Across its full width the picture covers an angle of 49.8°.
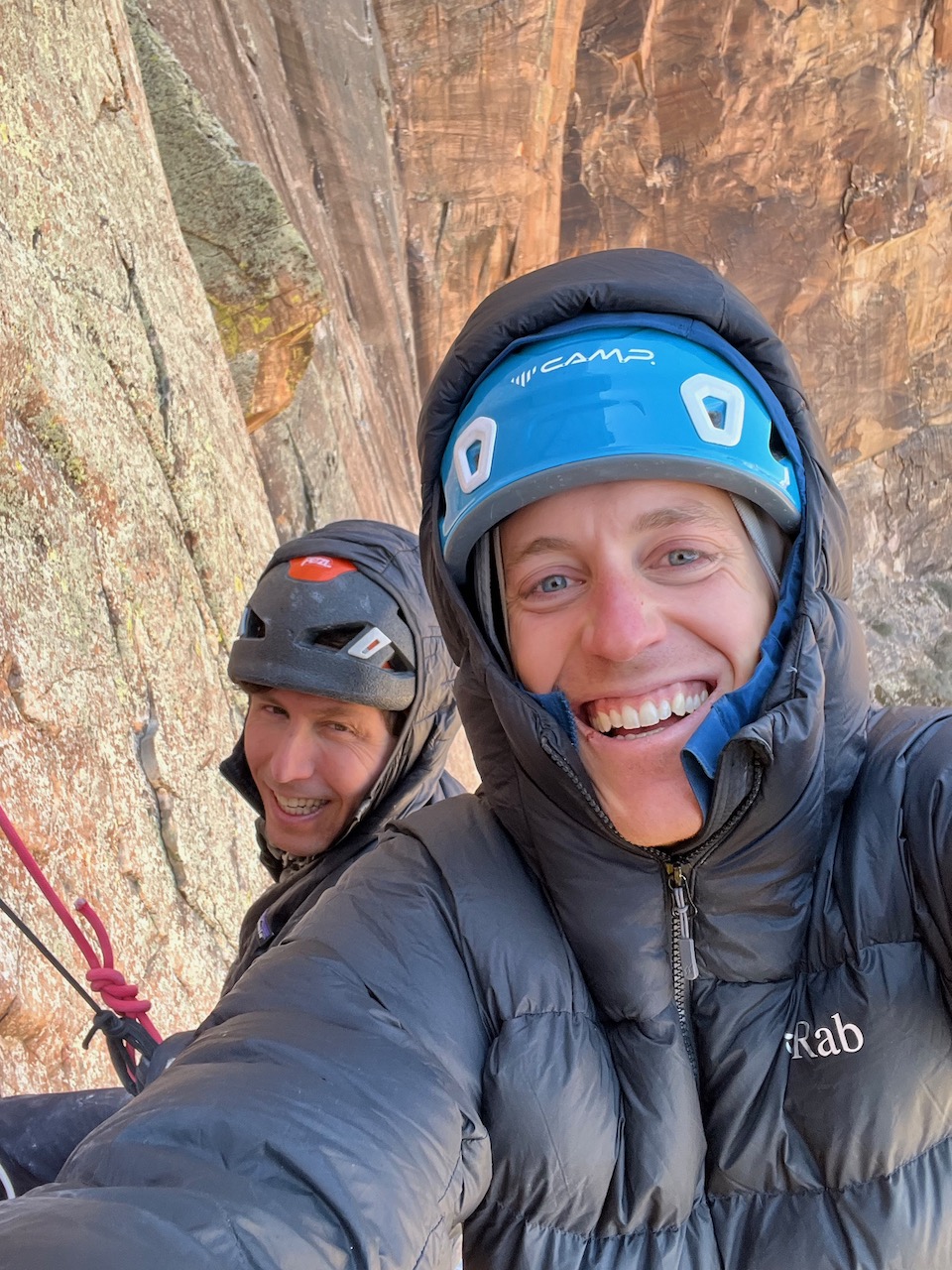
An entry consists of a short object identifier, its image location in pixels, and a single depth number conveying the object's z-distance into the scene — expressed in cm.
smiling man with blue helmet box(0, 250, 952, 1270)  109
